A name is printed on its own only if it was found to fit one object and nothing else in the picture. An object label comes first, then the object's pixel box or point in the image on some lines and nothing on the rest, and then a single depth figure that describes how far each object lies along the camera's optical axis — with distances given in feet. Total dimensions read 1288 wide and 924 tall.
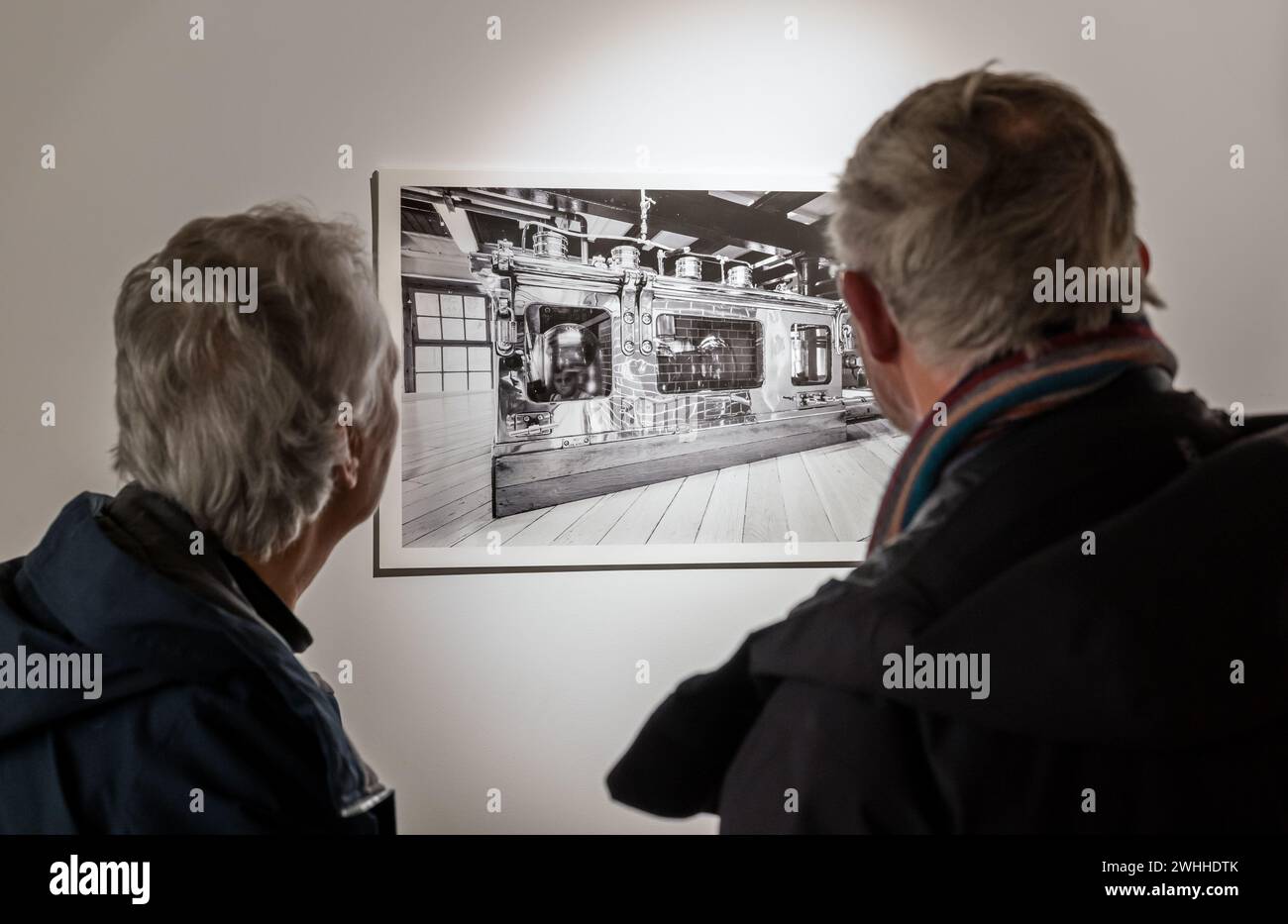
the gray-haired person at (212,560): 2.34
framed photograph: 7.54
